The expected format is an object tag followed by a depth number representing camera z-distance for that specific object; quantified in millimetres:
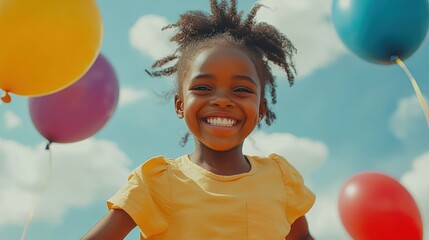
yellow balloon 2199
